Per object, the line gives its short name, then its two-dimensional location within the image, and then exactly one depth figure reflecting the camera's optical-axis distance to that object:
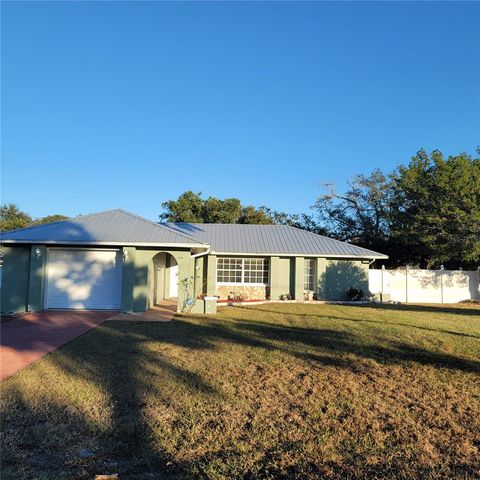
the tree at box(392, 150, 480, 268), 23.14
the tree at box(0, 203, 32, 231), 58.69
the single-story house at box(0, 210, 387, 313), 15.27
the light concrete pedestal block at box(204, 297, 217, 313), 15.74
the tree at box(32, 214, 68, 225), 55.31
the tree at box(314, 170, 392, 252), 33.62
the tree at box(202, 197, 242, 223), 38.78
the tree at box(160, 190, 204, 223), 38.25
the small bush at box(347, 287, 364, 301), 21.81
